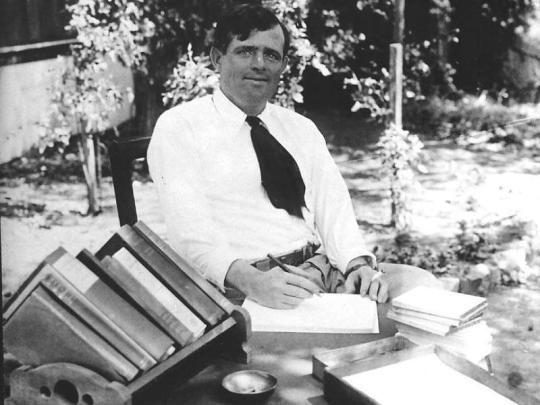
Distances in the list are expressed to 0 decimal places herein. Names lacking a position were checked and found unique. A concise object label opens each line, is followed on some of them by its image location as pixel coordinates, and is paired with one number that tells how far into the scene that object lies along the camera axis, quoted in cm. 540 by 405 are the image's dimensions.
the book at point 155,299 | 146
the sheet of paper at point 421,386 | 145
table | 150
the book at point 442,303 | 172
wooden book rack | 136
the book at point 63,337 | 135
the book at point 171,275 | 155
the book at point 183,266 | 158
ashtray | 148
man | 250
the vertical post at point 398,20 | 483
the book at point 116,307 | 140
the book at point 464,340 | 172
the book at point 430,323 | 170
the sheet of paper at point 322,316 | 186
